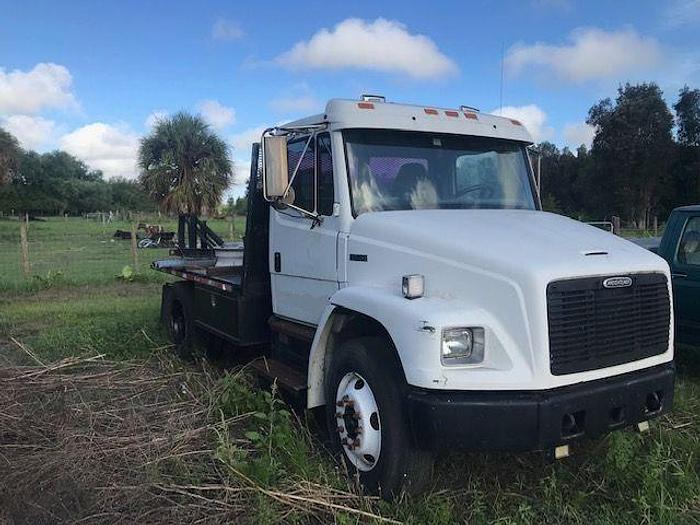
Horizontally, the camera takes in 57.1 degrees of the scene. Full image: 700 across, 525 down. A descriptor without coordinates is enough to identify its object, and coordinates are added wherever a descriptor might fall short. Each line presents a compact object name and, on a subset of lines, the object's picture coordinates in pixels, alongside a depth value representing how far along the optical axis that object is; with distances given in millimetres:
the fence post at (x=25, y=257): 15023
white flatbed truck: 3467
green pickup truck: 6457
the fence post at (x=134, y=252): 16575
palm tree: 26594
